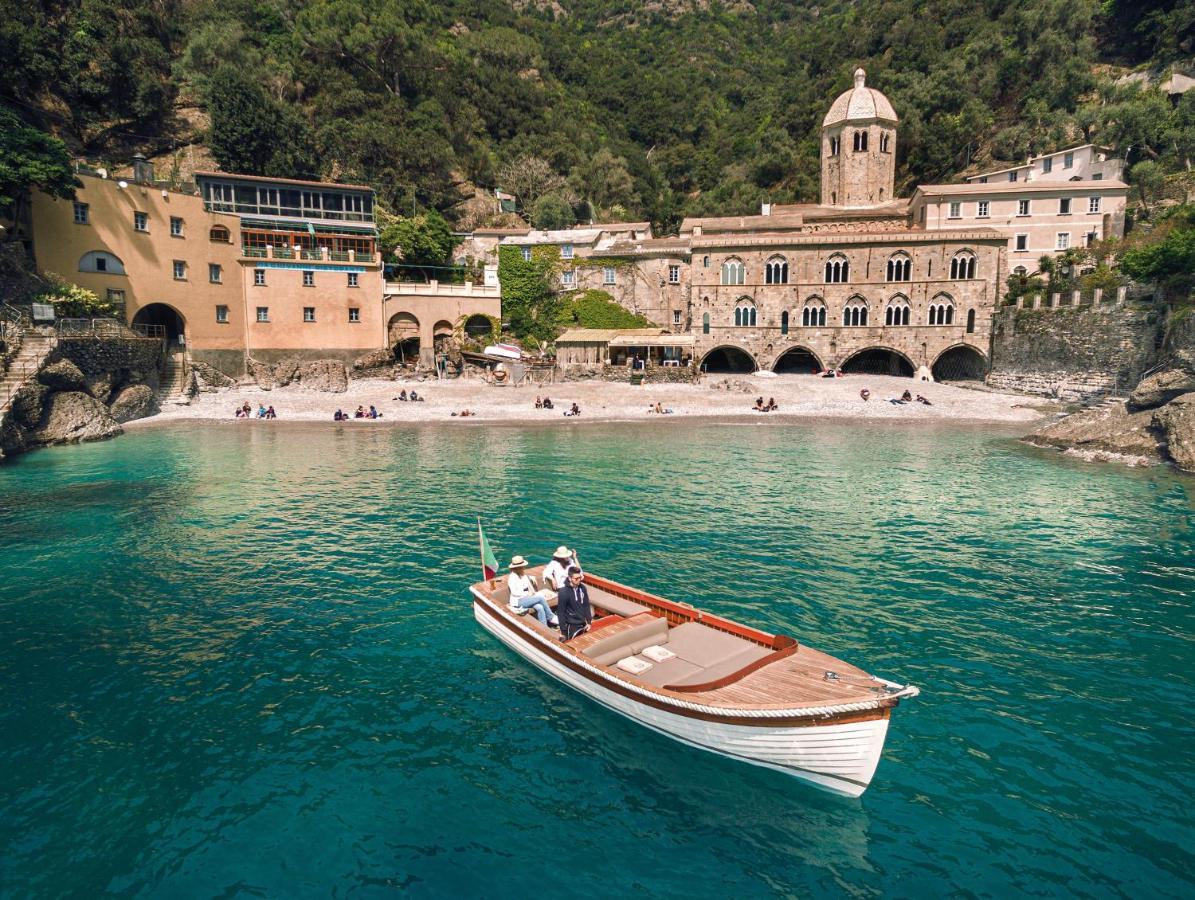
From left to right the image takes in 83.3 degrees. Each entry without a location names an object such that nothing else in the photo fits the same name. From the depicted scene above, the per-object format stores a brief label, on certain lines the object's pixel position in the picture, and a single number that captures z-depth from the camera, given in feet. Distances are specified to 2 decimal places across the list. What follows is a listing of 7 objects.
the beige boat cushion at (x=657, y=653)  40.63
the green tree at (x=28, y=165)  133.39
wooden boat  30.17
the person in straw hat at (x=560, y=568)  48.39
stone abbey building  186.50
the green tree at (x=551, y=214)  254.68
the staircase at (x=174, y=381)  160.97
